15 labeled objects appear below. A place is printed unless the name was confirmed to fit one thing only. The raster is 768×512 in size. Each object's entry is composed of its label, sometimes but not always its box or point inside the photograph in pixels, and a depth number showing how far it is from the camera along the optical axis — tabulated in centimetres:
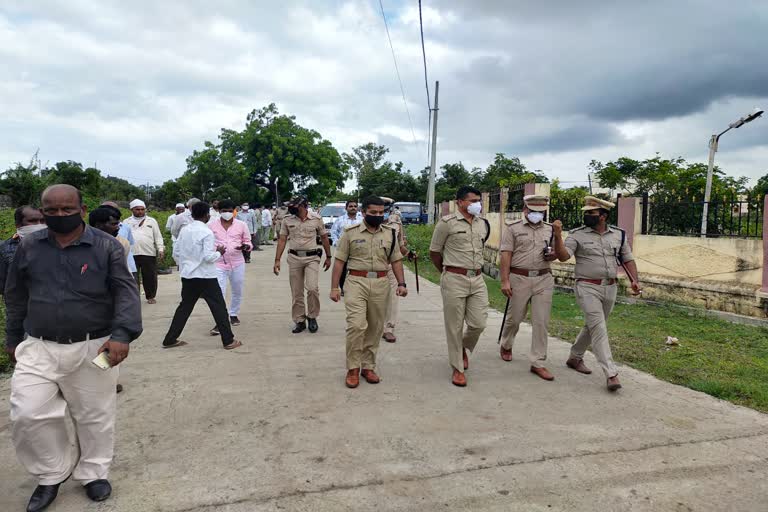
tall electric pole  2225
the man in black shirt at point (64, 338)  274
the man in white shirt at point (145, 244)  806
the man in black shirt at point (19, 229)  350
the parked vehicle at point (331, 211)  2117
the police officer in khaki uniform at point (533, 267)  509
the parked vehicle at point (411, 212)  3694
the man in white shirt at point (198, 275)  578
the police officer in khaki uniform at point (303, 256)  677
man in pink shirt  677
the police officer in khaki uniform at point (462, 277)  484
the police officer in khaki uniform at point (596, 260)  488
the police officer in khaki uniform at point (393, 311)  641
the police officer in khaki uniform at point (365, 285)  472
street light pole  1252
